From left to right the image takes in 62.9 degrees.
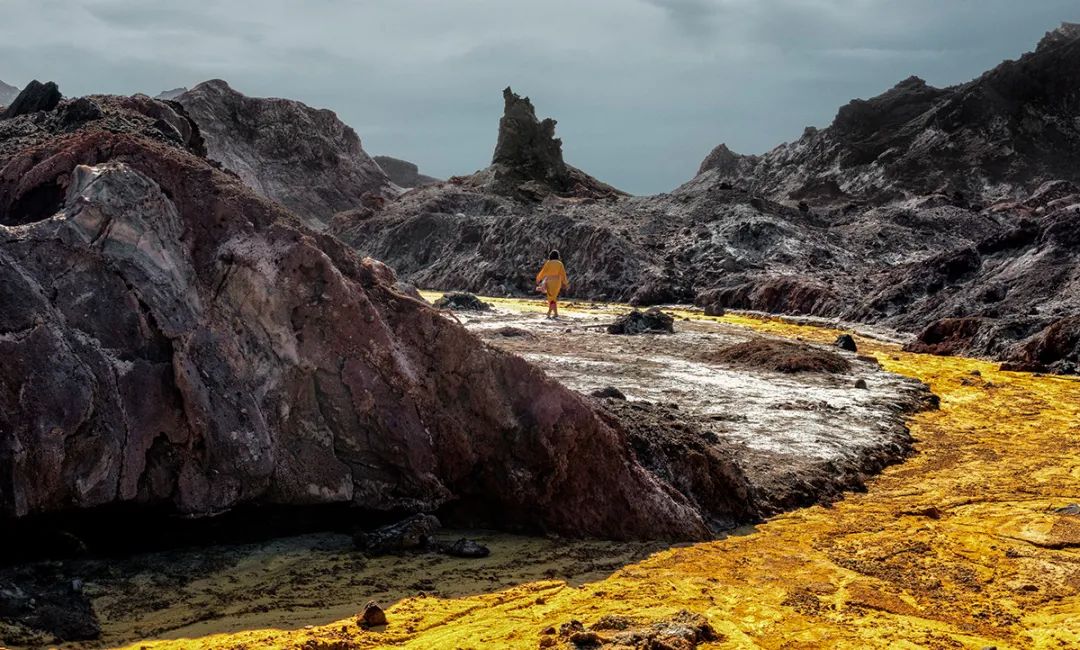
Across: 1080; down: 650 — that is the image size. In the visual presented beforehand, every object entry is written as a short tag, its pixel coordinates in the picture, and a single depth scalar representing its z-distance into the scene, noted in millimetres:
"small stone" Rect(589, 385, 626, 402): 7554
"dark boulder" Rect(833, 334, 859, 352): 15500
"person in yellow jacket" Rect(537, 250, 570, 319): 19188
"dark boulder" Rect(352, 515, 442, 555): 4945
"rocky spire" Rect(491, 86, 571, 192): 50688
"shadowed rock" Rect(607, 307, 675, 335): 15852
